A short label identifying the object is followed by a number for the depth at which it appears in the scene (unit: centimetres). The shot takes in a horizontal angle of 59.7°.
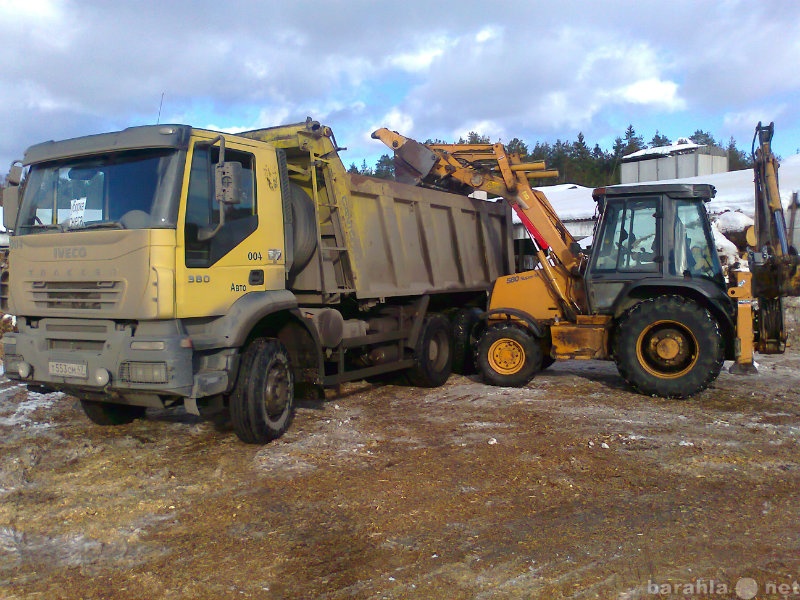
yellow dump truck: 555
